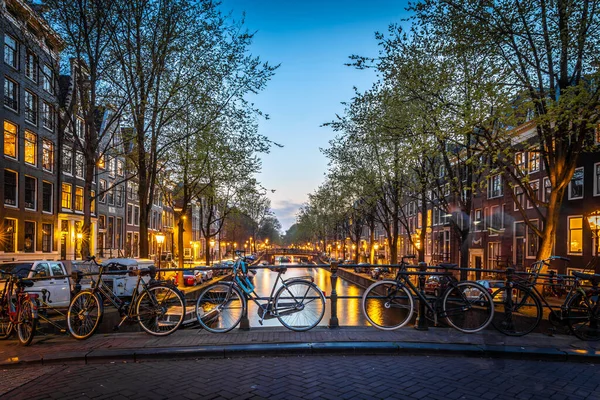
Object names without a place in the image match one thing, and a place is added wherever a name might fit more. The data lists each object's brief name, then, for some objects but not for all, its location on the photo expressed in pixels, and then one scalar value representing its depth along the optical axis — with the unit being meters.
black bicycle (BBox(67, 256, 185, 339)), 7.59
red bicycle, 7.46
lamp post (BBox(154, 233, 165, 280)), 30.56
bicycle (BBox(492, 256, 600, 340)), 7.85
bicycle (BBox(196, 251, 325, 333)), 7.93
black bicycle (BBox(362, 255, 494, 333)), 7.75
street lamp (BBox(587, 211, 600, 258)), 18.55
